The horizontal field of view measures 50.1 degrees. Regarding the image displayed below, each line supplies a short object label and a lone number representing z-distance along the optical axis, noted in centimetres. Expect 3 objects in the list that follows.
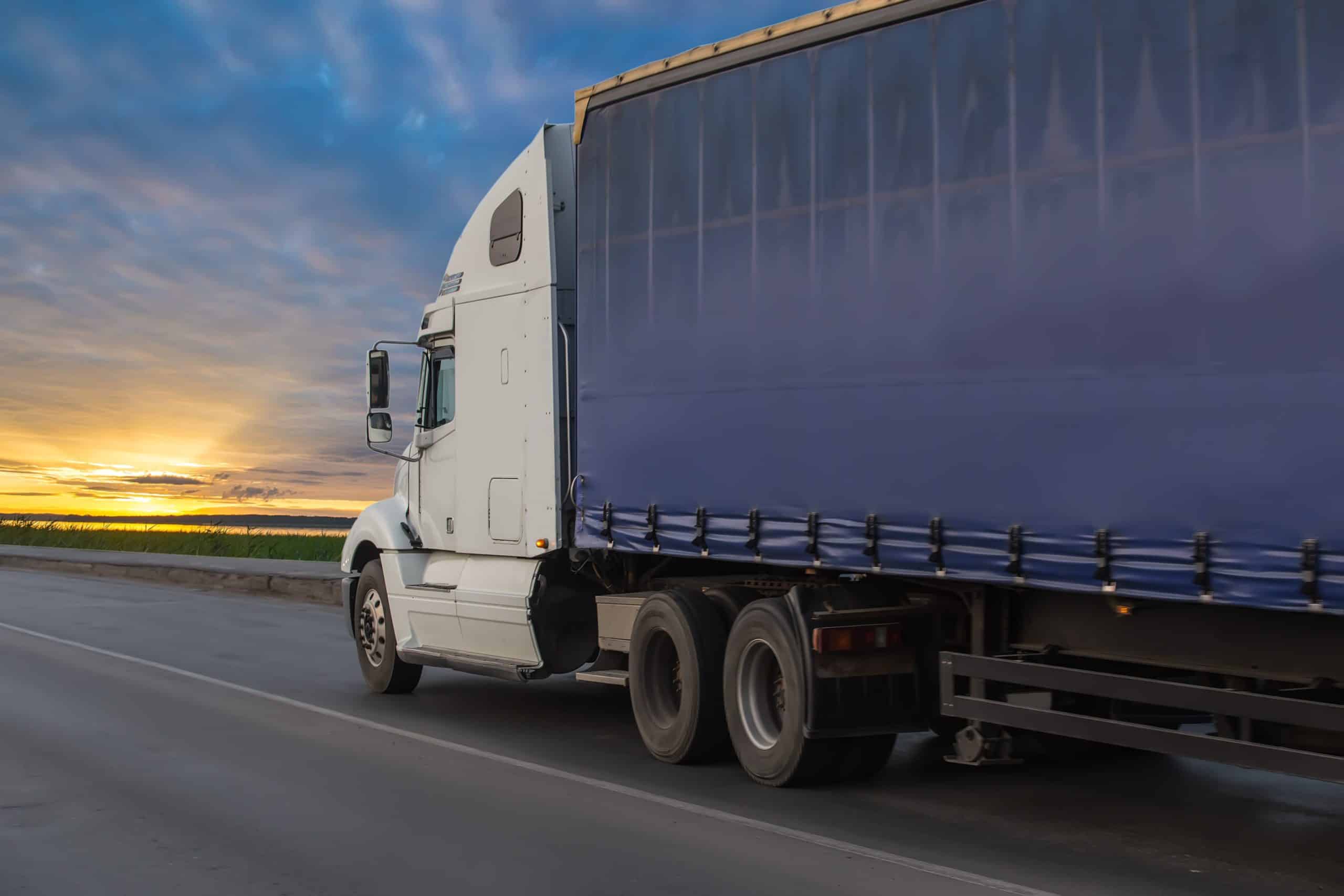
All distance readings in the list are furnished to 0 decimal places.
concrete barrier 2562
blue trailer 573
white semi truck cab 1027
